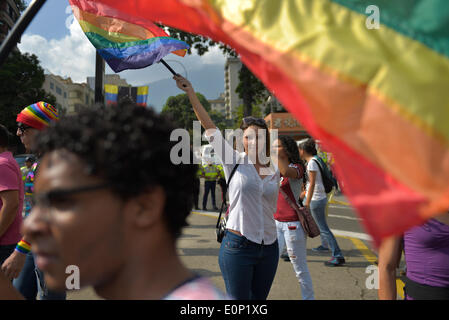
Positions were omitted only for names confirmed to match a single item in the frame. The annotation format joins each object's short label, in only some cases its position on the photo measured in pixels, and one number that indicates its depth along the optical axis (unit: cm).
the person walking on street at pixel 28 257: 276
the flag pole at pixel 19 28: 157
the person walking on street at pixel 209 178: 1186
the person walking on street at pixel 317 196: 585
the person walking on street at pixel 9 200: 282
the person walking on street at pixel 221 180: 1255
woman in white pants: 388
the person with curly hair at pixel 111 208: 107
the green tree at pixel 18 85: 2838
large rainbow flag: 107
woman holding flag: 290
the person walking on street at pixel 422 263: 219
